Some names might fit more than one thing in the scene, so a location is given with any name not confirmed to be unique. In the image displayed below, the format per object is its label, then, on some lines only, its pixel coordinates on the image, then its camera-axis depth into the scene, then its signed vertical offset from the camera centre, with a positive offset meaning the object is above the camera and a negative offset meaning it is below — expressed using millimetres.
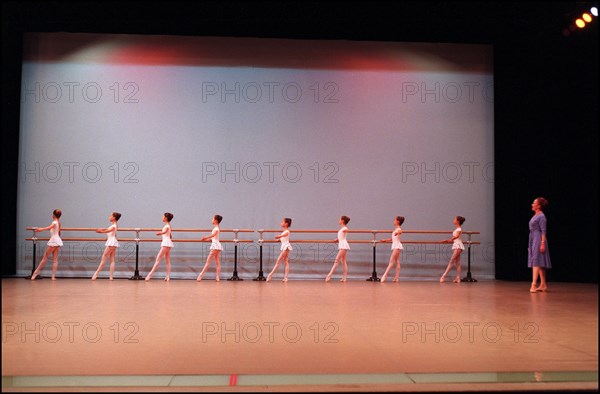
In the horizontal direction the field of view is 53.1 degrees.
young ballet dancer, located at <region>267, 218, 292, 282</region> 11117 -506
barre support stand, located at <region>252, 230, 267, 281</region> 11517 -1013
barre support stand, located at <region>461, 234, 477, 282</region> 11547 -1022
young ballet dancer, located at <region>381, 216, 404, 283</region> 11112 -527
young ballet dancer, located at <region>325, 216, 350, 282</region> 11141 -554
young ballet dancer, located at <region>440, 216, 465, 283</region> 11086 -520
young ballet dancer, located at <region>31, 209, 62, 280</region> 10703 -498
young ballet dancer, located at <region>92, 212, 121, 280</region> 10883 -498
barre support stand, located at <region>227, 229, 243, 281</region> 11406 -929
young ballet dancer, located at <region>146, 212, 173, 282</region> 10961 -549
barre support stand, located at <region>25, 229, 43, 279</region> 11031 -944
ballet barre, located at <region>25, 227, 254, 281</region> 11281 -484
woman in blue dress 8714 -339
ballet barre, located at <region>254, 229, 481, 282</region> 11484 -495
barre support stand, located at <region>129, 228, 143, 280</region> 11344 -841
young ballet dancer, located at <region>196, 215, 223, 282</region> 11031 -563
